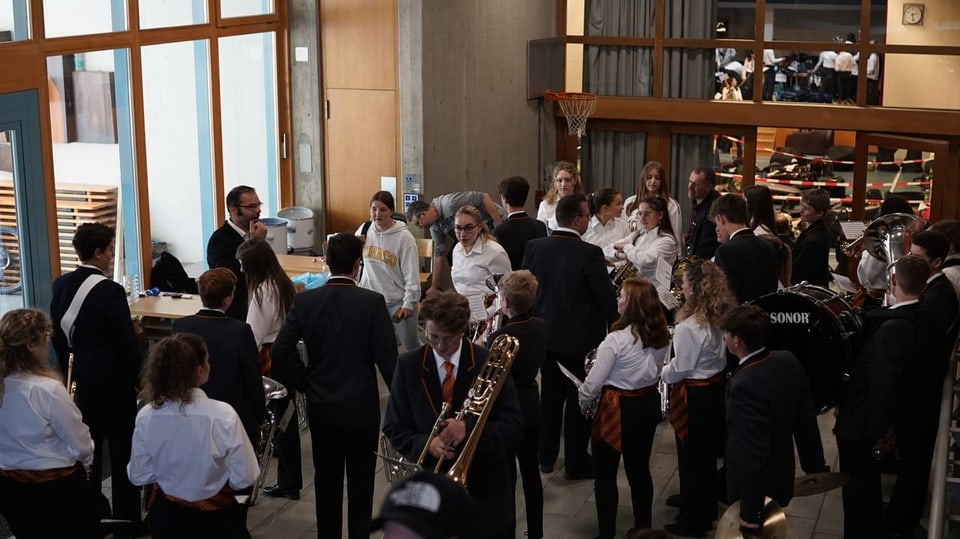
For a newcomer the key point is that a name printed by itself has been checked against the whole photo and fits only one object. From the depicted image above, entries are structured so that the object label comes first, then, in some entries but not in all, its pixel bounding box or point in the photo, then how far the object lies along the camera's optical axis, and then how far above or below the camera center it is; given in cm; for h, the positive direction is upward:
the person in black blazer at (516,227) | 792 -81
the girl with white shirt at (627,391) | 575 -144
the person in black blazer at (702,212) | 884 -80
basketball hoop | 1222 +4
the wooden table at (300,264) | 895 -122
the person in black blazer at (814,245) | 810 -96
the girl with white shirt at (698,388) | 583 -145
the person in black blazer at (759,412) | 500 -134
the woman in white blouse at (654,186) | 913 -60
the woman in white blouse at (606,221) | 827 -82
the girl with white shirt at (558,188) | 912 -62
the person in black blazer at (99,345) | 576 -119
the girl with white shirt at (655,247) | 777 -93
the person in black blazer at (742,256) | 708 -90
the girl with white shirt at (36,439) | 481 -140
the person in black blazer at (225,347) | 532 -110
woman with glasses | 730 -95
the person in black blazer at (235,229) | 711 -74
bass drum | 575 -114
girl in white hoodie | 763 -101
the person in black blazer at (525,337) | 549 -109
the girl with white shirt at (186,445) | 445 -131
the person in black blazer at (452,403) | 452 -118
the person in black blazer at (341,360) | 537 -118
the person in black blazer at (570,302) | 673 -113
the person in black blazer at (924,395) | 587 -148
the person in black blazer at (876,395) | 551 -139
